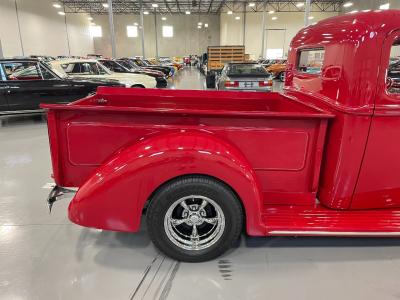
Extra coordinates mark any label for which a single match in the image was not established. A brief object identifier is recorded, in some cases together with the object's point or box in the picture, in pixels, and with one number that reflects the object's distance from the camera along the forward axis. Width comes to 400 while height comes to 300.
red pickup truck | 2.26
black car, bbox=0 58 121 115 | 6.96
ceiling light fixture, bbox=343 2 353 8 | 27.53
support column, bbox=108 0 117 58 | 15.76
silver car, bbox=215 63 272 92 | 9.70
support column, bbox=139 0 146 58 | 25.62
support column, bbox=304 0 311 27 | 14.54
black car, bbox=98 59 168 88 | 12.73
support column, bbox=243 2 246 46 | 32.50
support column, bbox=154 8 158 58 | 40.20
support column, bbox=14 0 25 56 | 22.21
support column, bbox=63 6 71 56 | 31.67
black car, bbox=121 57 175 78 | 18.30
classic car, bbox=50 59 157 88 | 9.09
